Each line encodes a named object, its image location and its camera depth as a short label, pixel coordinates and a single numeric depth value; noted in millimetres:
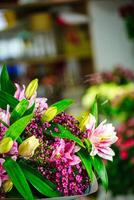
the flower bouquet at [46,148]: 1605
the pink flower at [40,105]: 1743
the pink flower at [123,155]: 4355
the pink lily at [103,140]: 1719
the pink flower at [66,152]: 1643
